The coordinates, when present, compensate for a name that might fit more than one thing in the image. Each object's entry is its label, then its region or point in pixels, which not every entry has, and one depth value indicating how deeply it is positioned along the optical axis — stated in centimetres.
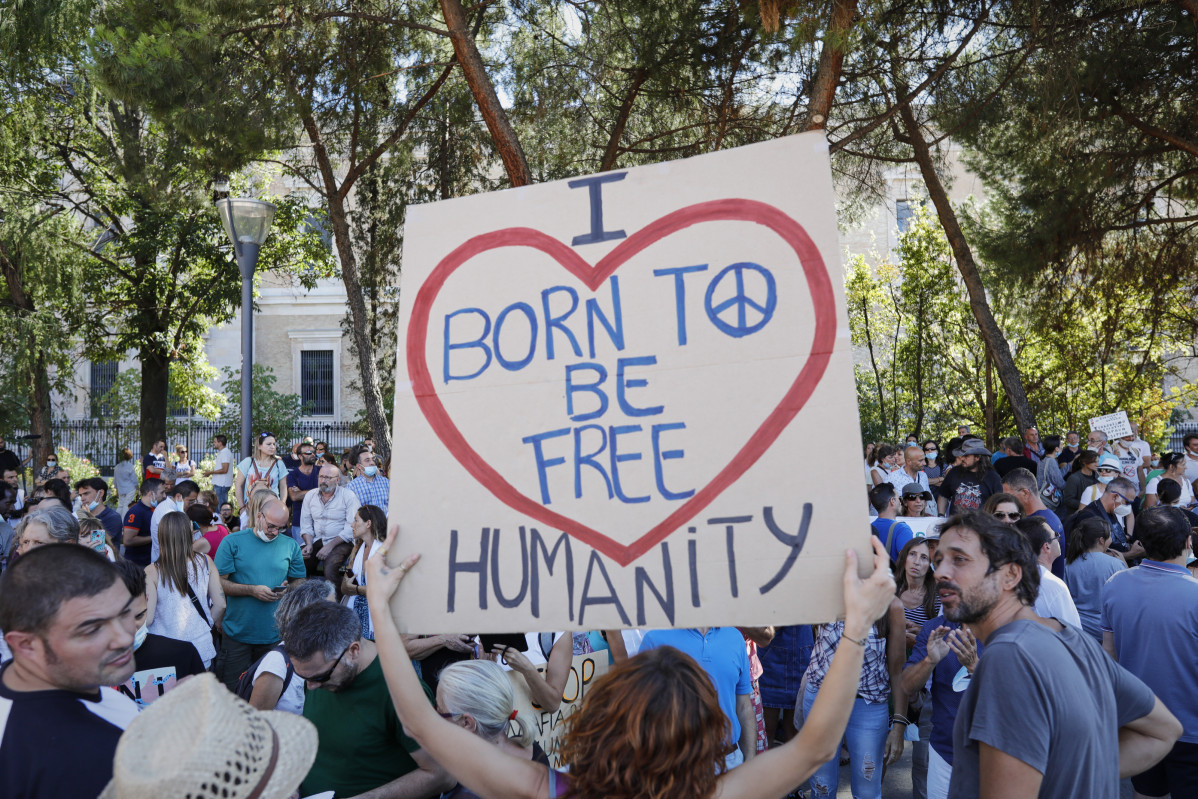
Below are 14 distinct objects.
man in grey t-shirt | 229
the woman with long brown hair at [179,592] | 544
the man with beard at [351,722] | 306
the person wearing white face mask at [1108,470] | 1008
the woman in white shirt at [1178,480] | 1017
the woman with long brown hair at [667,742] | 189
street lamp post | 881
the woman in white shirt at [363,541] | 582
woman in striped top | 548
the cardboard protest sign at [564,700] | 380
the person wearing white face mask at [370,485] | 984
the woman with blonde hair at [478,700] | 287
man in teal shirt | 623
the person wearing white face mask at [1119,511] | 830
